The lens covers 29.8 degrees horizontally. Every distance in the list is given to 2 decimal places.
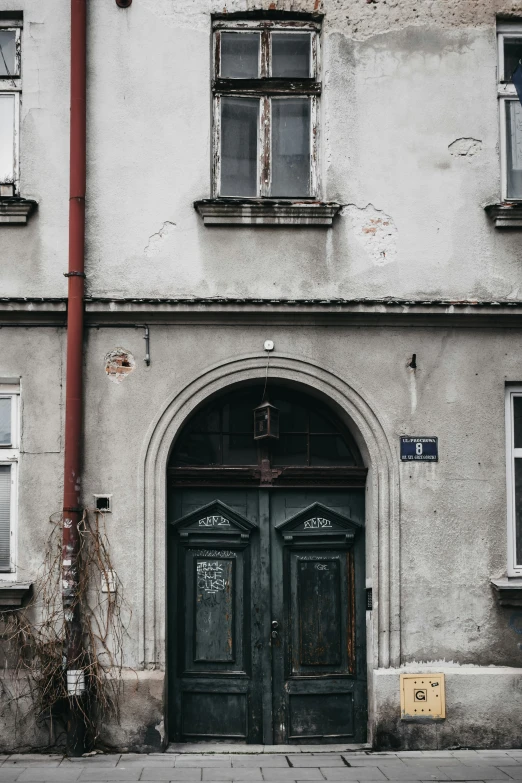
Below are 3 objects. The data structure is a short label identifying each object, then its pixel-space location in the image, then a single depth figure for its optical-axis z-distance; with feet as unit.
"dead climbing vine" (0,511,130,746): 26.12
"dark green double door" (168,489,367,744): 27.73
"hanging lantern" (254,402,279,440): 27.78
